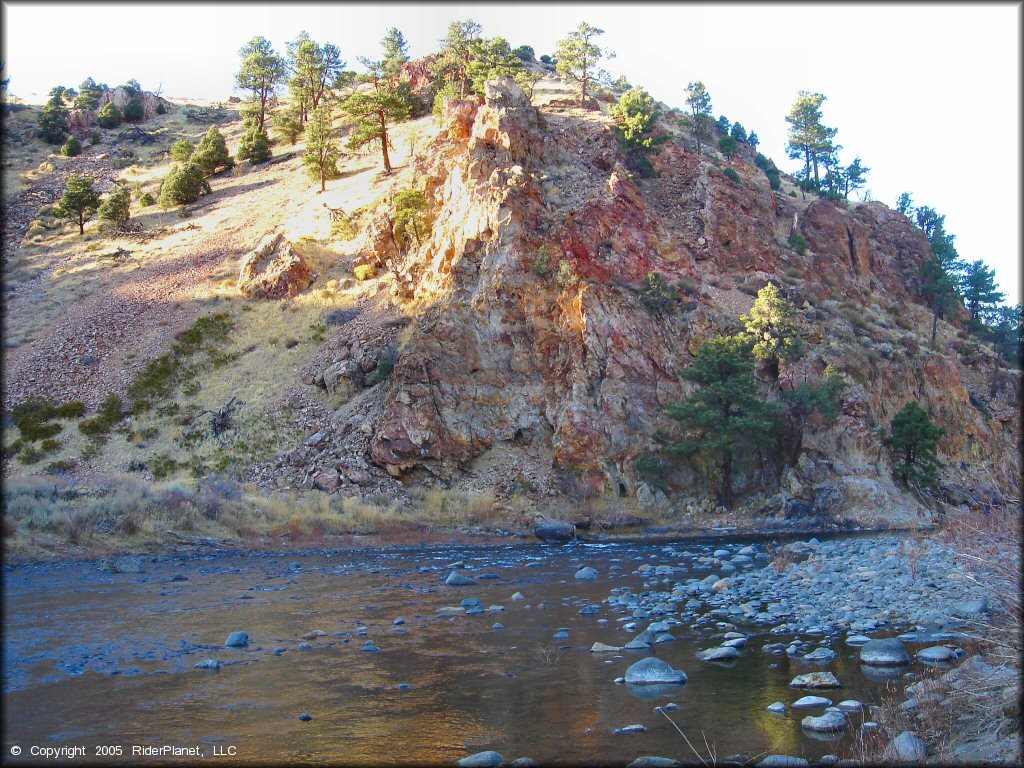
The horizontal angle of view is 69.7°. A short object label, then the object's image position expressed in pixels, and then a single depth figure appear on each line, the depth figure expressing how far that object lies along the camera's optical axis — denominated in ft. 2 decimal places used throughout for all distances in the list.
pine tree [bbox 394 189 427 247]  150.41
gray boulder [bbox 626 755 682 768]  23.89
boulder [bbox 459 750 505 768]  24.99
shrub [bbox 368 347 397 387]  126.11
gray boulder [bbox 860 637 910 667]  33.58
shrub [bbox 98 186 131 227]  189.47
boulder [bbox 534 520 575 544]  98.68
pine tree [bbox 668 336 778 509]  108.88
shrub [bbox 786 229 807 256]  166.09
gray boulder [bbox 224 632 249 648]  41.73
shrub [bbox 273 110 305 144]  237.66
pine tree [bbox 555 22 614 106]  213.25
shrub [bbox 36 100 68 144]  243.81
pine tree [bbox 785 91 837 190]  208.64
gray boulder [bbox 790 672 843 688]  31.32
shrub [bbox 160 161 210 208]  203.62
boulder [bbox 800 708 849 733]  26.27
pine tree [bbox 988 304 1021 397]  176.65
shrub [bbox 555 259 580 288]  129.70
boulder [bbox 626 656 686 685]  32.76
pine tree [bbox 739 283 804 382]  121.80
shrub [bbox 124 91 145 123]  267.59
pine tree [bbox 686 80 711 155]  222.07
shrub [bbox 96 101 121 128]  259.80
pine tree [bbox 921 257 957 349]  176.96
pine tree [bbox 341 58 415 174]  189.67
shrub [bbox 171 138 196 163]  225.35
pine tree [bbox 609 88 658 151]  166.81
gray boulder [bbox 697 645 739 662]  35.99
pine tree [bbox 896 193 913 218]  220.84
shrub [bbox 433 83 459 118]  189.26
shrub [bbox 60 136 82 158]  235.40
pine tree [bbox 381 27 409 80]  244.01
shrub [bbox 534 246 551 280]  131.95
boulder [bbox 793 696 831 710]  28.81
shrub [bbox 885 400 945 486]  117.91
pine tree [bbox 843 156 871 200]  209.77
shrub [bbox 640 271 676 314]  130.93
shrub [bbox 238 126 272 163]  225.76
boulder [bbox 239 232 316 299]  156.66
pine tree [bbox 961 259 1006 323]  192.54
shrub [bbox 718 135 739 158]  195.31
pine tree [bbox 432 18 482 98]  225.35
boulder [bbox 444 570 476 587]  62.24
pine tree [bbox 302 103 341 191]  193.16
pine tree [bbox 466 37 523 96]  188.14
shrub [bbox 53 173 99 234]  192.95
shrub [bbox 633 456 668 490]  112.47
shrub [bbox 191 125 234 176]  220.23
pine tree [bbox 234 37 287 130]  254.88
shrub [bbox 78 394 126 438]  126.93
